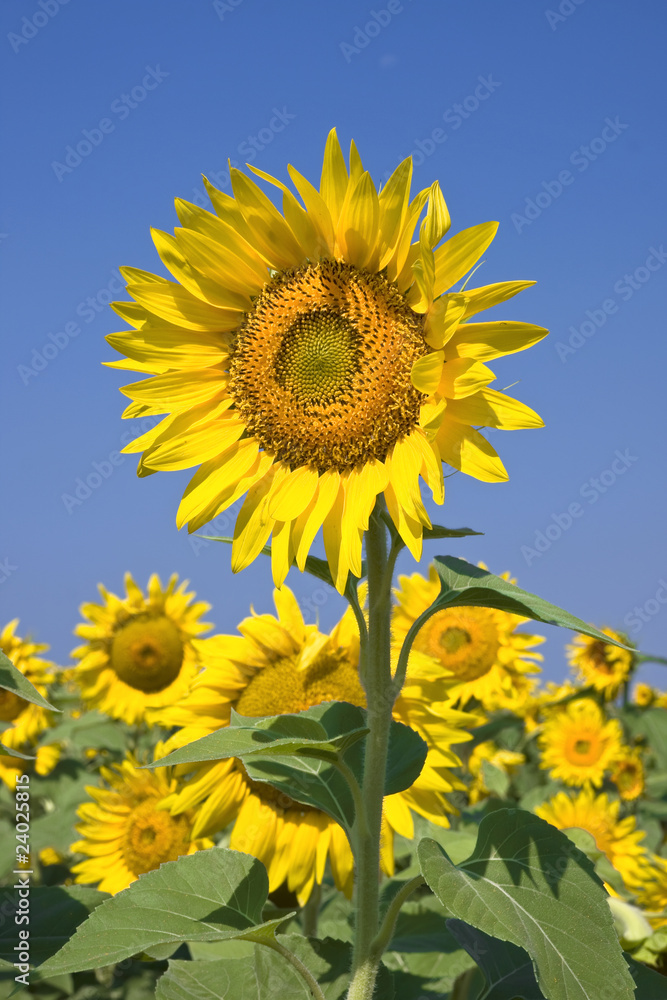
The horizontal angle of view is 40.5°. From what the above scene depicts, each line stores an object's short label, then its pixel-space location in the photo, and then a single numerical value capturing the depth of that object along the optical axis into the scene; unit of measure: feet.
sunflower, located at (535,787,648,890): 15.52
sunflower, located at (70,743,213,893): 13.25
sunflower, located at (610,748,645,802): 20.61
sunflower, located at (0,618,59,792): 19.33
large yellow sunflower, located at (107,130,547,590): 6.27
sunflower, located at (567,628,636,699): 22.93
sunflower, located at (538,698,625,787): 21.01
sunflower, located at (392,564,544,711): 16.43
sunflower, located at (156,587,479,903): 10.05
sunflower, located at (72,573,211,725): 18.66
